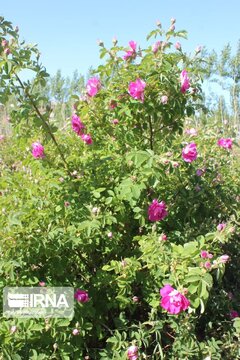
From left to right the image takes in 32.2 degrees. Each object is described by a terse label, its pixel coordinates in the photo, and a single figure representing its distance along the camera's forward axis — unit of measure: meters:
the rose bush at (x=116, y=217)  1.61
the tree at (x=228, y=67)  18.41
